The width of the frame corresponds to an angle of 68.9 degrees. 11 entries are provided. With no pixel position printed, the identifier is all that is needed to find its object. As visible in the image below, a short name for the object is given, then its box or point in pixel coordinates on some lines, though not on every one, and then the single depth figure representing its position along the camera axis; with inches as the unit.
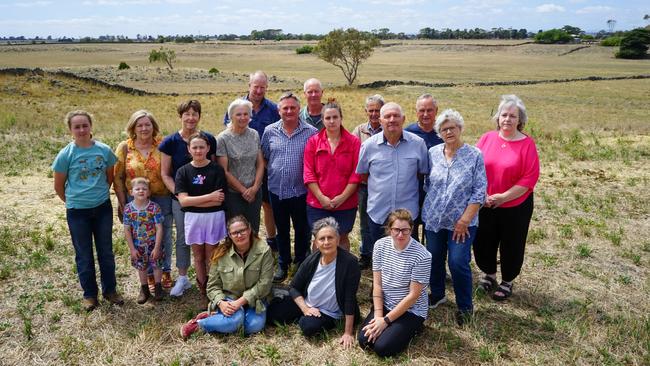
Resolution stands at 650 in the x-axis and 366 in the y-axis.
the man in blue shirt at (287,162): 193.0
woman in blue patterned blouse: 161.0
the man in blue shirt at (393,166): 173.5
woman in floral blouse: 183.6
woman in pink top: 175.2
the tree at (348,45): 1701.5
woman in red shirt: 183.6
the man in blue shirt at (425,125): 187.5
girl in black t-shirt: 176.1
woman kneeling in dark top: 162.4
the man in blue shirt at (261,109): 216.5
